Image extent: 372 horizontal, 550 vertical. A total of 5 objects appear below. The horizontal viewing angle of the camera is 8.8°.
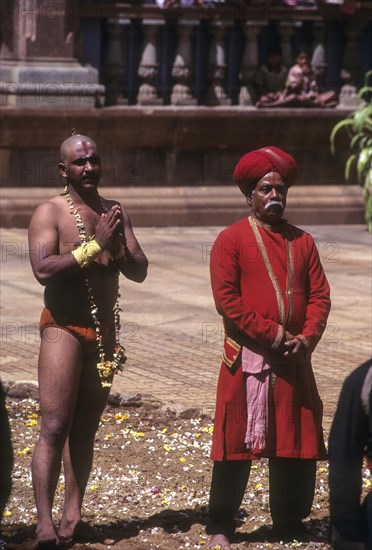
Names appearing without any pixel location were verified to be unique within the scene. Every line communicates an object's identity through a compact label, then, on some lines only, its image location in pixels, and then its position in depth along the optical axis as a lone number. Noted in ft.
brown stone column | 80.89
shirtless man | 33.08
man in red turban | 33.29
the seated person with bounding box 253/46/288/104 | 89.08
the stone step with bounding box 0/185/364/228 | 82.46
